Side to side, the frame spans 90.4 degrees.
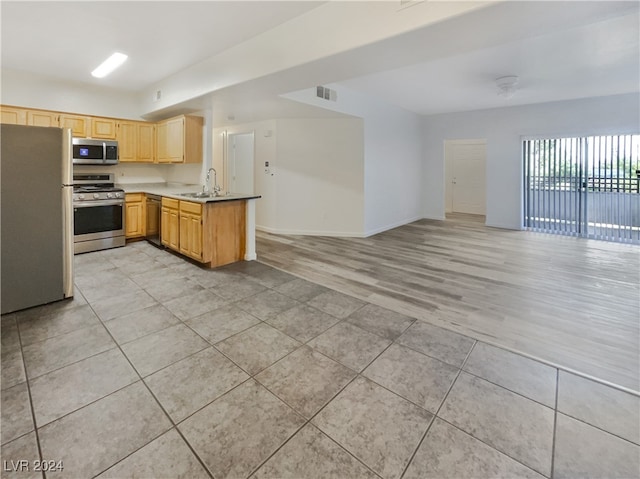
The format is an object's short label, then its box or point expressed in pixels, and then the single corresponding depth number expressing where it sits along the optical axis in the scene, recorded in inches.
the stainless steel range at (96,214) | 188.7
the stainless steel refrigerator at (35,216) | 110.6
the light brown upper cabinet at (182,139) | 203.8
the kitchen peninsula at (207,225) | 167.5
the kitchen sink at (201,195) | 183.2
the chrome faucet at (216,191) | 192.1
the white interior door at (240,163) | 283.3
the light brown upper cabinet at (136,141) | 220.7
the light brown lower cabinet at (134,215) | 212.5
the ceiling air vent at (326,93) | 200.2
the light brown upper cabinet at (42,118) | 187.3
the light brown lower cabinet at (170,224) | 186.1
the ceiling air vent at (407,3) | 88.4
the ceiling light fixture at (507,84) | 186.9
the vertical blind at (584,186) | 236.7
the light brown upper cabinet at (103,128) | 209.3
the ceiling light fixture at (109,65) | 157.8
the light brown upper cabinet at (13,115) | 179.5
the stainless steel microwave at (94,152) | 196.6
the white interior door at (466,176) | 370.0
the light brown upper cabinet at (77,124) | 198.2
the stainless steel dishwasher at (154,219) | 207.5
